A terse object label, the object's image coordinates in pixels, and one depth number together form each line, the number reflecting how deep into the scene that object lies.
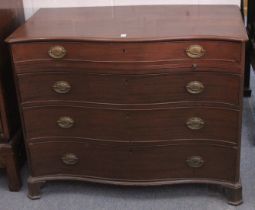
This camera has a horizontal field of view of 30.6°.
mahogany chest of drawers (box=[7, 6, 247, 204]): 1.73
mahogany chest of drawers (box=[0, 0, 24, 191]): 1.96
